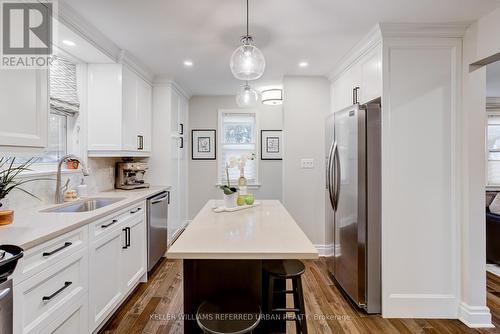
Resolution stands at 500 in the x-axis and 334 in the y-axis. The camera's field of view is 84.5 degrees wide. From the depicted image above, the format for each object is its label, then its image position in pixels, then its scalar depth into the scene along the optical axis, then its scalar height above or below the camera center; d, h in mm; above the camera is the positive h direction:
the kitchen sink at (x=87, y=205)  2352 -343
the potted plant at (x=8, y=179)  1636 -80
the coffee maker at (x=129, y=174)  3426 -85
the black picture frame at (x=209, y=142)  5188 +482
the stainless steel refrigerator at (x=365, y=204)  2367 -314
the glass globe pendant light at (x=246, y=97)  3027 +784
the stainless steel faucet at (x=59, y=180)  2389 -113
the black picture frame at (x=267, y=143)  5180 +463
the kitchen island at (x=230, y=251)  1293 -395
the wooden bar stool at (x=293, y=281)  1652 -713
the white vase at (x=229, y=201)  2236 -273
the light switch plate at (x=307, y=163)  3822 +57
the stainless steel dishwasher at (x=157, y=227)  3045 -703
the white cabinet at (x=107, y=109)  2967 +635
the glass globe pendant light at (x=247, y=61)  1824 +712
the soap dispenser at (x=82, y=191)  2692 -231
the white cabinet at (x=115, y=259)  1952 -768
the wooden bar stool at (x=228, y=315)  1236 -705
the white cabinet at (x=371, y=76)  2443 +865
